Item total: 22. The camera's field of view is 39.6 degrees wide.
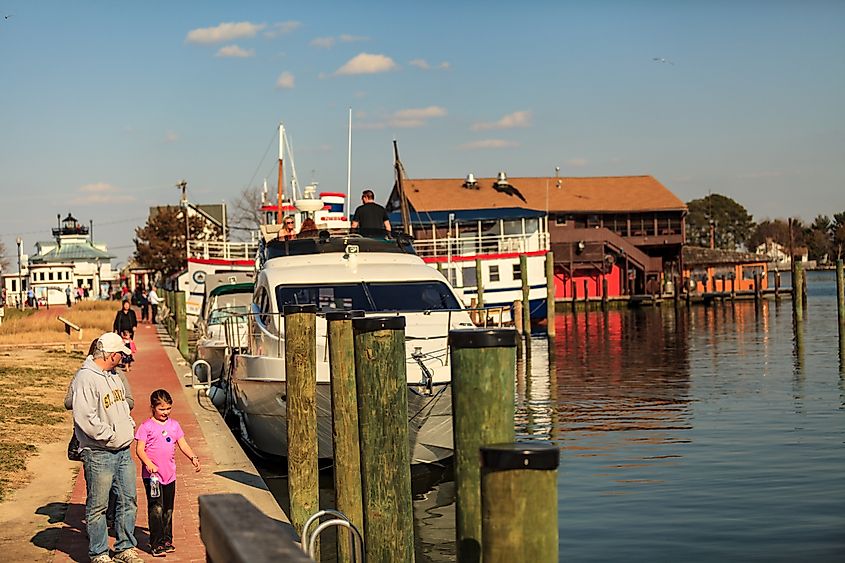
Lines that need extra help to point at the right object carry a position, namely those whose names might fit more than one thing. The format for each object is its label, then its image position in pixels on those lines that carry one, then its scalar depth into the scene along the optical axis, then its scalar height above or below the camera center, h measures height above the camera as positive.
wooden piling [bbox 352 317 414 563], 10.11 -1.43
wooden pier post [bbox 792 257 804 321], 47.75 -1.35
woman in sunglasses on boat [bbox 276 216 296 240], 23.80 +0.99
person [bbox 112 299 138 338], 28.17 -0.95
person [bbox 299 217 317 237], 20.70 +0.88
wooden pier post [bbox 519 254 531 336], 41.13 -1.05
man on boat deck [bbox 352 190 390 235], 21.05 +1.04
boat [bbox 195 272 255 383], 23.72 -1.01
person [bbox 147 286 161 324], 56.11 -1.09
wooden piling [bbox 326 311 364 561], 11.44 -1.48
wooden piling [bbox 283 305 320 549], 12.58 -1.44
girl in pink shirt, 10.23 -1.59
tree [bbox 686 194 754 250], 154.38 +5.48
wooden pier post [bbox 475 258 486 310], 43.49 -0.38
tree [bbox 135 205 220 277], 88.50 +2.90
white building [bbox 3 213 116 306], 120.12 +1.52
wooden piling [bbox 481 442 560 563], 5.08 -1.03
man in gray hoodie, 9.47 -1.21
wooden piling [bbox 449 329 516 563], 7.17 -0.73
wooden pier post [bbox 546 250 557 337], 40.06 -1.03
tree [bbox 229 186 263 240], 101.21 +5.63
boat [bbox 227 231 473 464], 15.27 -0.64
